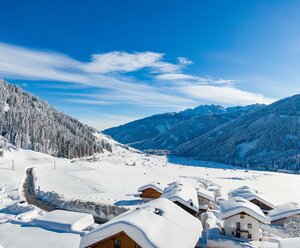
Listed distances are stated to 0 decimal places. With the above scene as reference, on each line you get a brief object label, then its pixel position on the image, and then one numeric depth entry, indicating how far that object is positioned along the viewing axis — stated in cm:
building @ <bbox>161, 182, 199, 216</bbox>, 4578
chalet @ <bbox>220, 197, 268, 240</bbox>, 3516
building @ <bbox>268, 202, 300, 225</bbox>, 4644
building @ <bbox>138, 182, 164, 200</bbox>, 6103
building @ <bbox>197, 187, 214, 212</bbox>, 5590
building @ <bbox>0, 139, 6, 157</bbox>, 12541
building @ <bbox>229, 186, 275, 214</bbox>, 5412
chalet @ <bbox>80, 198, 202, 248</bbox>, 1952
